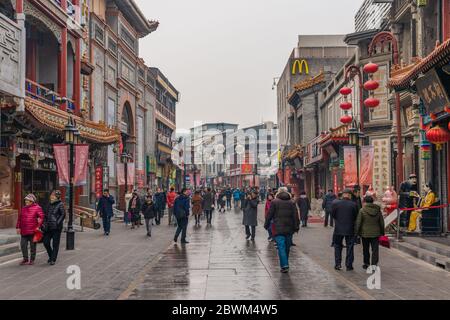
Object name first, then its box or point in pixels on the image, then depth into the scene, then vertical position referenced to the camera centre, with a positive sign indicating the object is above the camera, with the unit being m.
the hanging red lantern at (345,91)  24.67 +3.52
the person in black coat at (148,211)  21.67 -1.12
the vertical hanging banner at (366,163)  20.53 +0.49
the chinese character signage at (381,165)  26.55 +0.54
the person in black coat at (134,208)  26.21 -1.23
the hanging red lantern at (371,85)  19.45 +2.96
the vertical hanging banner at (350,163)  22.05 +0.53
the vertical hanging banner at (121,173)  34.00 +0.41
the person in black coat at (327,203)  24.69 -1.08
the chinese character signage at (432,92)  15.96 +2.33
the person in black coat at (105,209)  22.39 -1.06
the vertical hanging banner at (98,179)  33.03 +0.08
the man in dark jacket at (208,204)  28.27 -1.16
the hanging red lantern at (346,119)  25.23 +2.44
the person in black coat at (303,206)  25.50 -1.19
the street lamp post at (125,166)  33.83 +0.80
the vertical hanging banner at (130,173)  34.38 +0.41
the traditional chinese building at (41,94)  18.48 +3.37
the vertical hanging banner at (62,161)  19.98 +0.66
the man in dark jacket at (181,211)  17.86 -0.92
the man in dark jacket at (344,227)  12.22 -0.99
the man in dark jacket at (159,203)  28.98 -1.12
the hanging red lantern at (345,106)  24.97 +2.96
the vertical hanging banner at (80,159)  20.39 +0.73
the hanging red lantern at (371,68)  19.66 +3.54
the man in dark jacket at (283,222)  11.79 -0.86
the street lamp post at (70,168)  16.62 +0.37
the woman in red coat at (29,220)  13.13 -0.84
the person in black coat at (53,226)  13.35 -0.98
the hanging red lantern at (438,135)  17.09 +1.17
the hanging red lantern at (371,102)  20.44 +2.53
